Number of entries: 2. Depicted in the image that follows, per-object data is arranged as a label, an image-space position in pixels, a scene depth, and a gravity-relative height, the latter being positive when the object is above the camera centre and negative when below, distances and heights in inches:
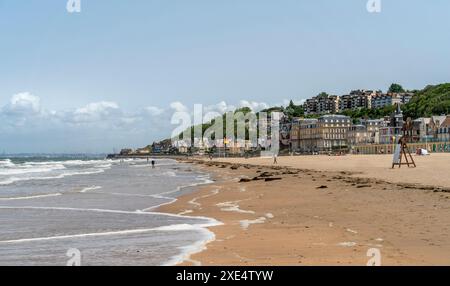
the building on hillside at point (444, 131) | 4761.3 +154.3
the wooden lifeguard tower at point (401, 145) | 1435.8 +7.4
